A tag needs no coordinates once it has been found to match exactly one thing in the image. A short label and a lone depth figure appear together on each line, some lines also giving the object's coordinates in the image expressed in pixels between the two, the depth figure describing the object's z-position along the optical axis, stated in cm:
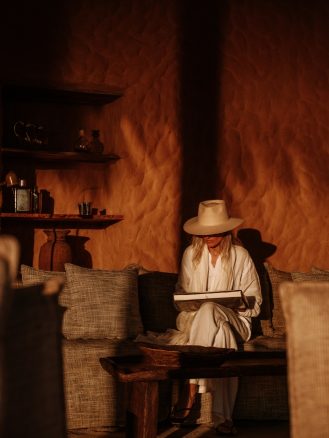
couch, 416
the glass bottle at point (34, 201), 530
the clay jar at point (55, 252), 526
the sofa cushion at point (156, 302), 495
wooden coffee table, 340
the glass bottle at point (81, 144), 542
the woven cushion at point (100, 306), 459
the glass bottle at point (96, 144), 551
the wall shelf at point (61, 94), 524
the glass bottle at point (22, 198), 522
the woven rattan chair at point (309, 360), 177
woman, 415
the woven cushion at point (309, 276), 528
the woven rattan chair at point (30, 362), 166
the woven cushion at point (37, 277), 470
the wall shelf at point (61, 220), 521
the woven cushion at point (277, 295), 516
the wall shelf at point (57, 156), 522
